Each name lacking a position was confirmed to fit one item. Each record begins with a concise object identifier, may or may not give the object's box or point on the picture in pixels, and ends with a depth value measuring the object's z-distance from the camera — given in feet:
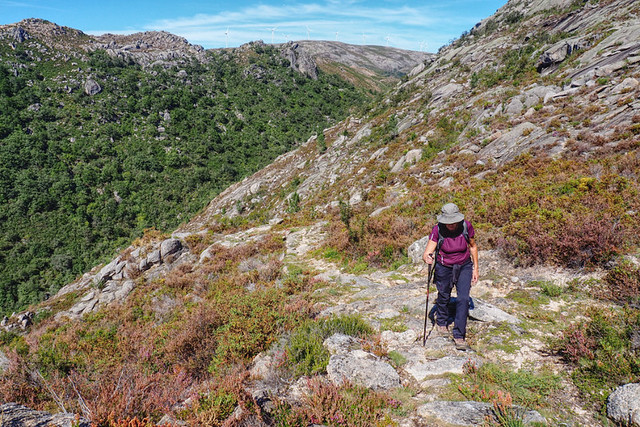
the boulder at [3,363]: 18.64
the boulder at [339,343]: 15.81
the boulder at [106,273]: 53.01
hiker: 16.16
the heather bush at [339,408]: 10.98
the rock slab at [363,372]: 13.47
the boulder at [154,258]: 51.80
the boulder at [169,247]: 52.44
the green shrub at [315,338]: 14.78
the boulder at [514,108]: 59.41
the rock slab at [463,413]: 10.37
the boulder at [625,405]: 9.27
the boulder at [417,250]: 28.96
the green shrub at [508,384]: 11.77
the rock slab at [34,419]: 10.22
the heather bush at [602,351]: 11.24
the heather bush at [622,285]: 15.92
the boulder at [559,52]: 71.39
